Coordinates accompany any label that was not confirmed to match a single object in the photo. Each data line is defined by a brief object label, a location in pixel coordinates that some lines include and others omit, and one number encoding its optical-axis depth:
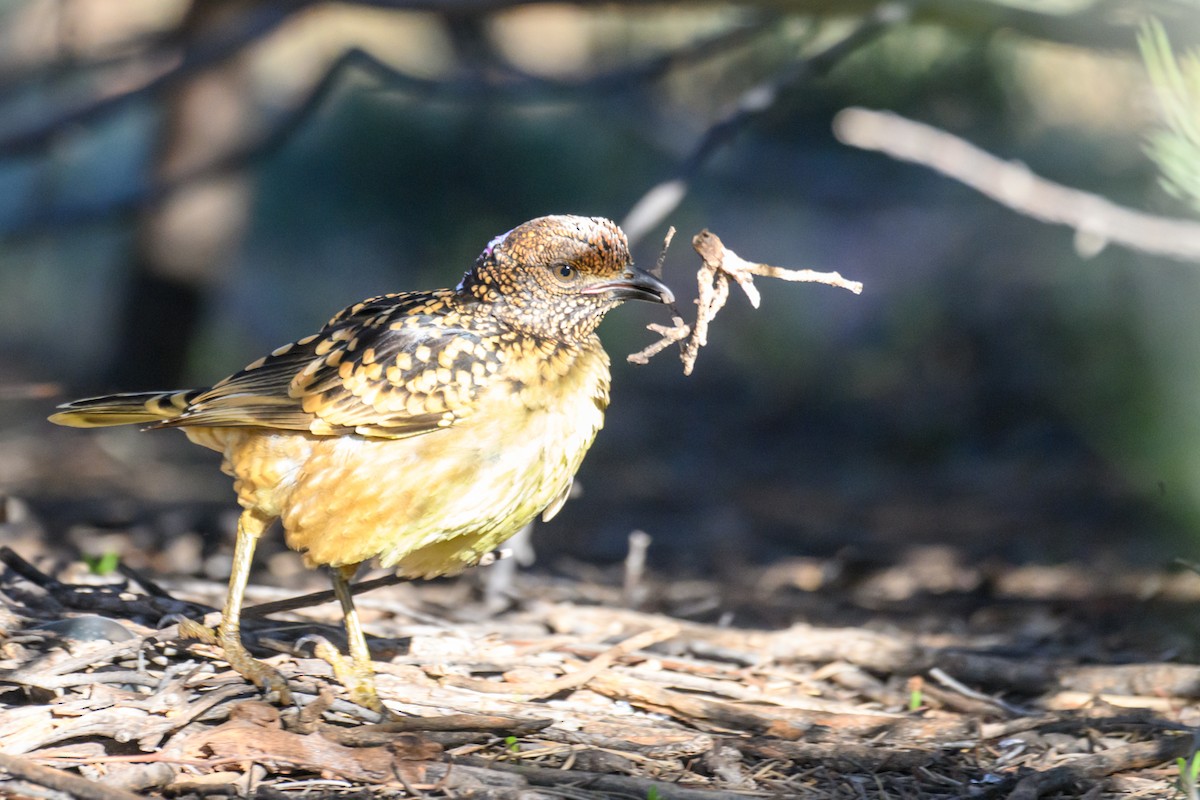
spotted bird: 6.52
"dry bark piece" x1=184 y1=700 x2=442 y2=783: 5.80
